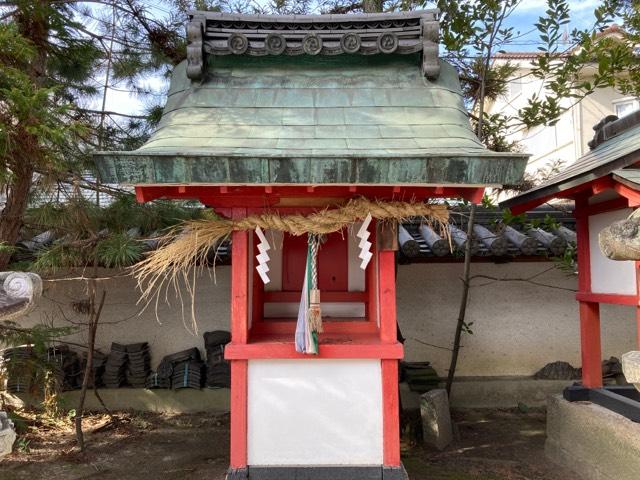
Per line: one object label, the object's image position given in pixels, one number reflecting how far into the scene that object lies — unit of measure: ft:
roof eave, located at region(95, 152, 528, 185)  9.42
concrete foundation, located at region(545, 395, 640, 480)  13.00
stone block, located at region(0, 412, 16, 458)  6.36
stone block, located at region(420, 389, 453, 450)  17.34
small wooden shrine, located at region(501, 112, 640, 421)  12.64
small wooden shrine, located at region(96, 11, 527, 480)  9.52
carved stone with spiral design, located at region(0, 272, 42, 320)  6.17
